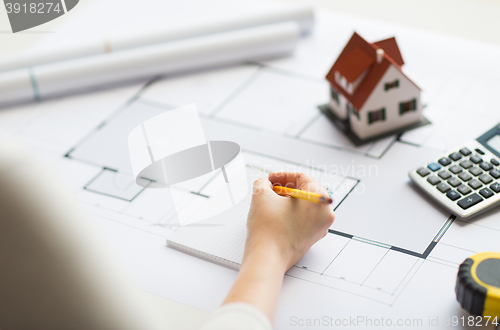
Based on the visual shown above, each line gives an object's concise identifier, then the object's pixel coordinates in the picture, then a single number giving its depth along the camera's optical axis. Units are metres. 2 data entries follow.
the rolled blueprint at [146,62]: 1.09
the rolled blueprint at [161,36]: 1.14
